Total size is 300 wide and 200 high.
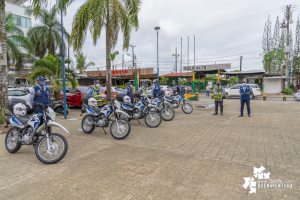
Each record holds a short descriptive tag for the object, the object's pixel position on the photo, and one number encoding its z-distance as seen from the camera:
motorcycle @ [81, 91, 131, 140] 6.18
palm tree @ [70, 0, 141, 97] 10.72
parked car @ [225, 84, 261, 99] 22.33
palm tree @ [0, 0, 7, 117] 8.30
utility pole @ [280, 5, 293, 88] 27.77
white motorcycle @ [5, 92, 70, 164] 4.36
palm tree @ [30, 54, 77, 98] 11.77
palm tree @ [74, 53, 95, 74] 40.19
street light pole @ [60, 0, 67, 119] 9.80
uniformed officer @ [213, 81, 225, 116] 10.64
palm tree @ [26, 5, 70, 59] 21.44
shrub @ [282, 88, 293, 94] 27.65
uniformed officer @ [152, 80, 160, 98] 11.83
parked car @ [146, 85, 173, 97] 21.72
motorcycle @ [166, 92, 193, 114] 11.27
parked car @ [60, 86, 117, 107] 13.51
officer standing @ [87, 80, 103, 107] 8.38
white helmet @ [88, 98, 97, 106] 6.84
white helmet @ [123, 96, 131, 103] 7.67
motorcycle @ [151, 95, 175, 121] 9.14
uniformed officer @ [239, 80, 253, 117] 10.10
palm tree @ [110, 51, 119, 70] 39.62
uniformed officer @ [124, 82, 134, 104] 9.27
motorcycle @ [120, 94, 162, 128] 7.79
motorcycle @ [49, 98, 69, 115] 11.04
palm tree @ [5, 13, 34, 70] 18.81
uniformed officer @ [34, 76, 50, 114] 5.94
